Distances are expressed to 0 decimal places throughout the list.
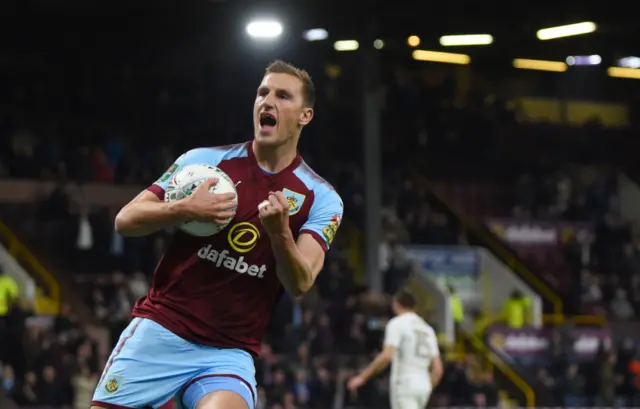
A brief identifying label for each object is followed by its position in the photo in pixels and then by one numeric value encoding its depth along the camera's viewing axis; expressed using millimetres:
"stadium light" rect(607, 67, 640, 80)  30516
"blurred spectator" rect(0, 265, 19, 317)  16406
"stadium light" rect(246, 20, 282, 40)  21203
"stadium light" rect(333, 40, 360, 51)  25747
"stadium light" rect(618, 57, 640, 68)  28438
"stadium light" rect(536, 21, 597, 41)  22417
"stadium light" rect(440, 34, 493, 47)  24625
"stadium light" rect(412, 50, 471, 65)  28188
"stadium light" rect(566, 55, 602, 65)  28398
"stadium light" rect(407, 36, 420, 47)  24250
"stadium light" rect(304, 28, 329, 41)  23700
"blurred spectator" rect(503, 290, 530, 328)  22656
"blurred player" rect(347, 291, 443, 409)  11578
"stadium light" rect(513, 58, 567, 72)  30280
